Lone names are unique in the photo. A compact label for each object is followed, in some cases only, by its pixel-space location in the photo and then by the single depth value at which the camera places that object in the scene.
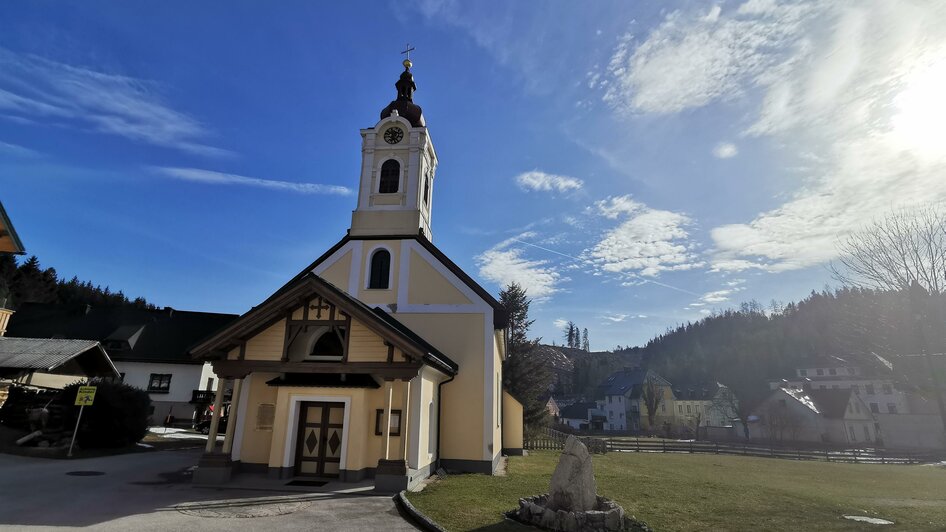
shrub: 18.06
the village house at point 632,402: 85.44
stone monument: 8.45
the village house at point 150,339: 33.06
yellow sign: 16.08
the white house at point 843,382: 59.53
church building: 13.02
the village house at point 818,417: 55.94
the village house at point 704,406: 75.31
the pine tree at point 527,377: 34.84
